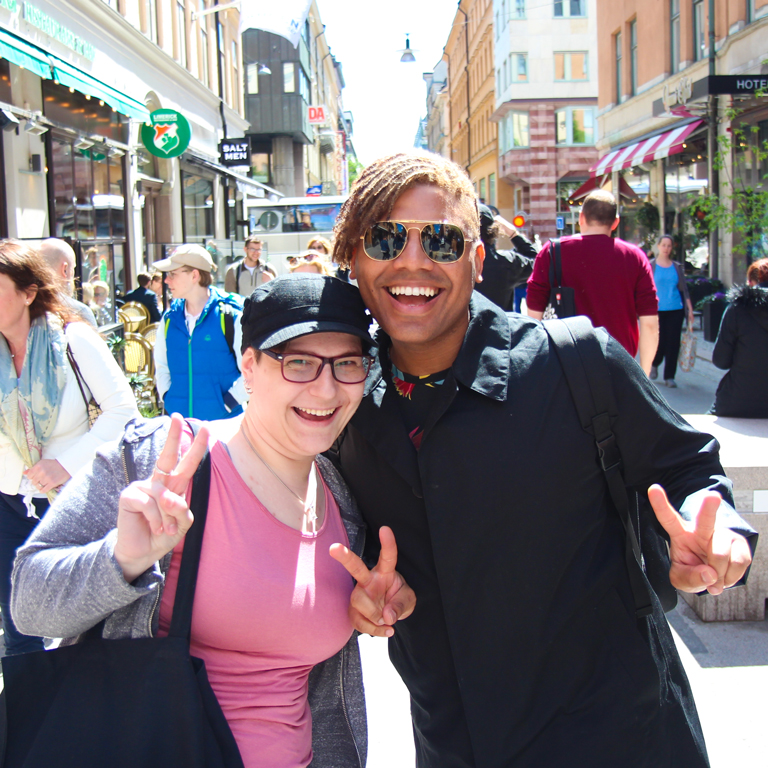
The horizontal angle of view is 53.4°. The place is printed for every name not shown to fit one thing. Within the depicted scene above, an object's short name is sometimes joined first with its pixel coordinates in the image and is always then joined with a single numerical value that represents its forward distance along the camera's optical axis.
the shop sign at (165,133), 14.98
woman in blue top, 9.28
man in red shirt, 5.18
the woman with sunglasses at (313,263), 5.93
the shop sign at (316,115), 43.50
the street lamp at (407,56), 45.69
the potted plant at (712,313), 12.07
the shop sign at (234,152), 22.39
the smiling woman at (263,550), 1.45
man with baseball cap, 5.01
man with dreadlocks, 1.62
